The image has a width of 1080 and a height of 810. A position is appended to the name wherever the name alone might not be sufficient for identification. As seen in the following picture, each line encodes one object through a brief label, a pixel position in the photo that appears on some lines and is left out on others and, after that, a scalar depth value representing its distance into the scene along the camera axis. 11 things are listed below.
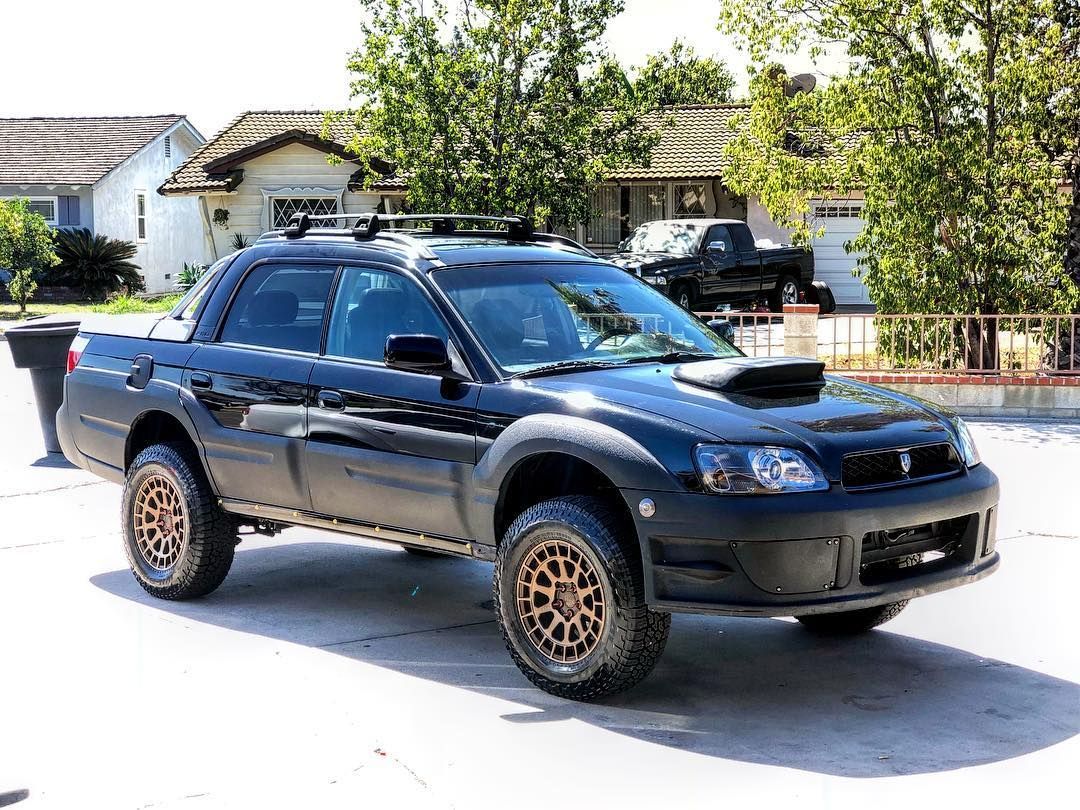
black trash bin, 12.88
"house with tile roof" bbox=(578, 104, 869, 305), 32.97
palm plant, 38.62
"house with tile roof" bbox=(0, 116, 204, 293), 43.38
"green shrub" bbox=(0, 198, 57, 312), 34.62
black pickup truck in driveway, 23.17
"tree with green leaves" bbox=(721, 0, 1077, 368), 17.14
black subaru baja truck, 5.40
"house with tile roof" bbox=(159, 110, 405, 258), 36.03
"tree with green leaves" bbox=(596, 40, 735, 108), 65.06
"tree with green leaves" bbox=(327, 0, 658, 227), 24.70
